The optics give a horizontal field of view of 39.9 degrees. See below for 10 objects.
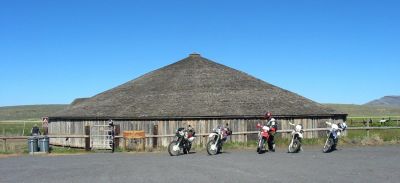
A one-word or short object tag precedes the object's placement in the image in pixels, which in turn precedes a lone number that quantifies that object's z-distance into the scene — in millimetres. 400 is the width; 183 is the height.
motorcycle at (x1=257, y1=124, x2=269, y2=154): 23625
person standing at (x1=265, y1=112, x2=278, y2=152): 23859
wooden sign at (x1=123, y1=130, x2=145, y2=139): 29042
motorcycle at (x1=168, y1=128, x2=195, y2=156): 23859
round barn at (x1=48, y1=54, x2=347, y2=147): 36188
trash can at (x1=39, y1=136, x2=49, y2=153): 27828
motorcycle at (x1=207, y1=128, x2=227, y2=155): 23562
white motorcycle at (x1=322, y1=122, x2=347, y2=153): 23469
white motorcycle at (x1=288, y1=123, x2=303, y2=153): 23391
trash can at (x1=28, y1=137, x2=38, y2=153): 27609
